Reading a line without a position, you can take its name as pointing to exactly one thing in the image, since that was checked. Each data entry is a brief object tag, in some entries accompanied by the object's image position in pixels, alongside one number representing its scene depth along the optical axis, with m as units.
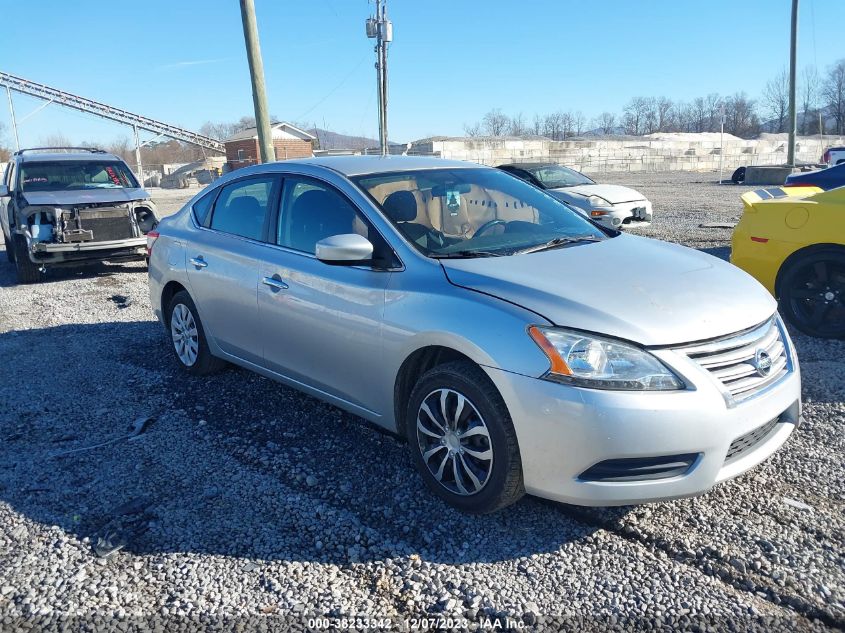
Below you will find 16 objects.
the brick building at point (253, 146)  48.58
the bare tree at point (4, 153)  74.10
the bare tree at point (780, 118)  87.44
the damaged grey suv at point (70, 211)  9.68
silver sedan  2.83
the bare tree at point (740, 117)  98.50
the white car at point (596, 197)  11.59
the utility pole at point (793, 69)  27.25
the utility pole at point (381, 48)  28.81
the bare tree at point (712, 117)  101.82
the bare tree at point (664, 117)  104.31
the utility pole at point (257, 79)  11.61
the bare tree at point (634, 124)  106.38
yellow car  5.80
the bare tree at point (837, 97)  88.19
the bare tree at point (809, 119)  78.47
